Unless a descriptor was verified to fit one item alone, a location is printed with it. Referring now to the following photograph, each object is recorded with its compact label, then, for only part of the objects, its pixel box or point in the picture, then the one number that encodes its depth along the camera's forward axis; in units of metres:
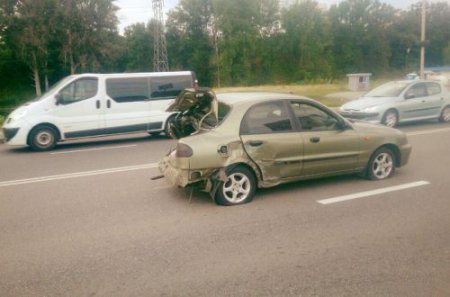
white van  11.55
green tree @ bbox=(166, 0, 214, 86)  71.44
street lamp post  24.17
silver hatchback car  14.00
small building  35.69
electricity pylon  54.12
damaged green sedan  6.05
